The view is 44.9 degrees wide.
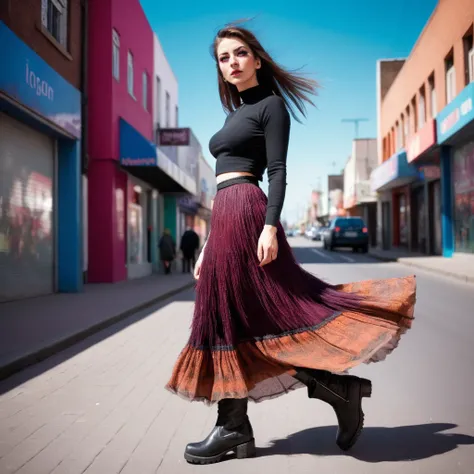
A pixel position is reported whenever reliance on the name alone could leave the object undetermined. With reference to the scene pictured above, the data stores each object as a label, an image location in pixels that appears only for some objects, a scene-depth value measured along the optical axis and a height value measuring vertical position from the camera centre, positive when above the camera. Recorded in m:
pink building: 14.26 +2.56
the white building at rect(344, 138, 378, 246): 45.56 +6.52
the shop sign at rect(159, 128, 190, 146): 20.16 +3.86
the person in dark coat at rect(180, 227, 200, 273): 18.78 +0.04
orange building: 19.03 +3.73
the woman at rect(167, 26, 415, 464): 2.49 -0.30
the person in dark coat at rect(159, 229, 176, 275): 18.62 -0.08
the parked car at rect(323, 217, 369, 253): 29.95 +0.58
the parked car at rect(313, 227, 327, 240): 63.63 +1.08
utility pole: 53.58 +11.63
